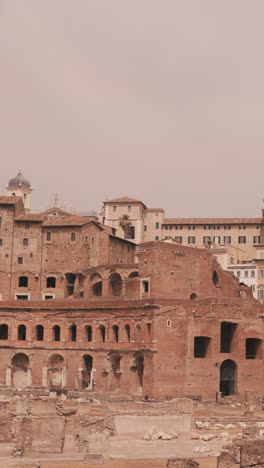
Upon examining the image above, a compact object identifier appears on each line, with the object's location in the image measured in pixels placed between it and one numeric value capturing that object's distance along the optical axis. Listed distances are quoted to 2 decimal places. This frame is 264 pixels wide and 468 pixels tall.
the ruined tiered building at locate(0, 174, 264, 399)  68.19
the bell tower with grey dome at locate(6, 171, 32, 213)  114.56
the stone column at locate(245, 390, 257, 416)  54.37
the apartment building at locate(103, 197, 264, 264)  111.94
